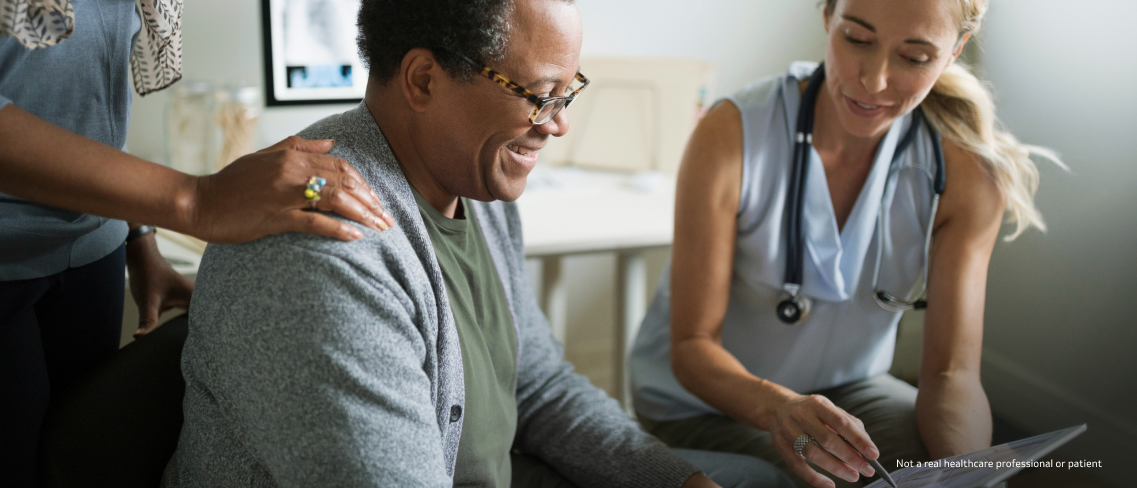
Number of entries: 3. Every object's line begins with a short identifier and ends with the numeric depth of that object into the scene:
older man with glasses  0.70
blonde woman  1.18
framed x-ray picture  1.73
